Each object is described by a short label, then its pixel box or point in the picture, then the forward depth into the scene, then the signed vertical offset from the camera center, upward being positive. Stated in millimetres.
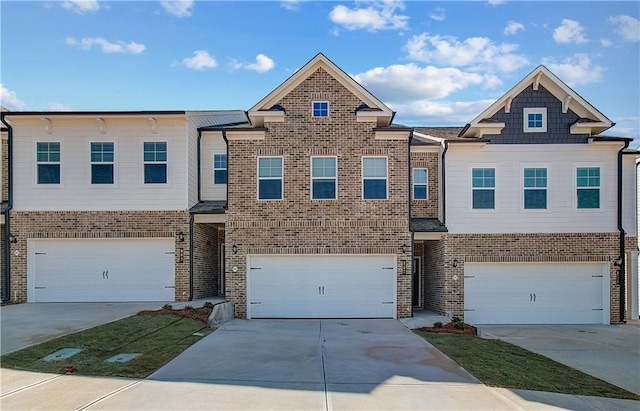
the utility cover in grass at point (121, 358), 9266 -2851
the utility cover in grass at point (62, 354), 9328 -2812
